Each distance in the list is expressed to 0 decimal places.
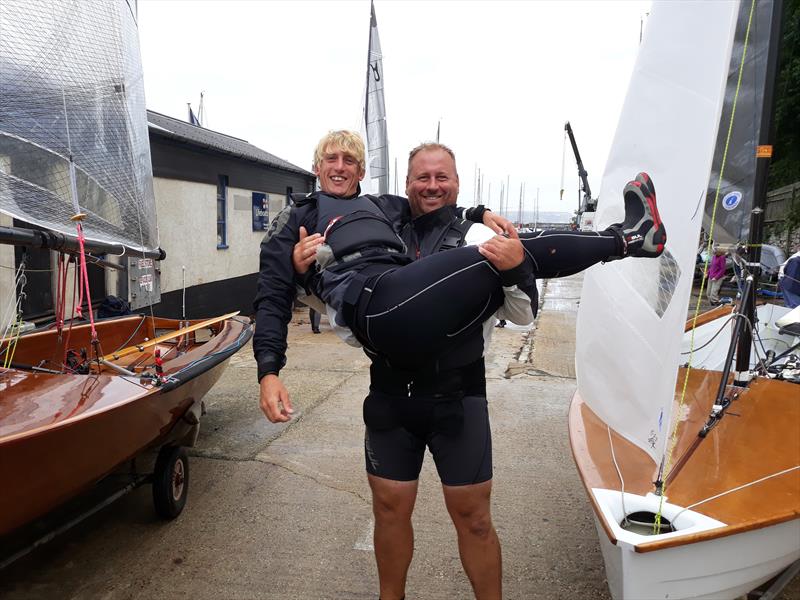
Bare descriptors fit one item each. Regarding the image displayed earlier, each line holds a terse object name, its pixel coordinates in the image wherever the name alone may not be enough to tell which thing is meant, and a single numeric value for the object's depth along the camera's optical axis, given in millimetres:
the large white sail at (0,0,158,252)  2963
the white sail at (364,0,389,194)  10906
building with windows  8078
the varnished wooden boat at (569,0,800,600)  1805
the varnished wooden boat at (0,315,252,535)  2123
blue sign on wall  10945
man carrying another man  1893
